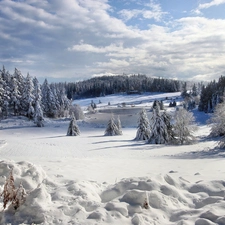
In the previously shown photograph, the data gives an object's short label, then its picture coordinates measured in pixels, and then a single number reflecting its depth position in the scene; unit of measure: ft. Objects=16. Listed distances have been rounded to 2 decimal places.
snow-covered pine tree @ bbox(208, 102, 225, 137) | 85.80
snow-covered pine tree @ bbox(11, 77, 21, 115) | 193.36
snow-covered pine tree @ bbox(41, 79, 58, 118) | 239.50
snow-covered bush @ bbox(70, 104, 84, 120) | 259.39
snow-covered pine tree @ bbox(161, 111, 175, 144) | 110.42
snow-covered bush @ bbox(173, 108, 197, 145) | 106.73
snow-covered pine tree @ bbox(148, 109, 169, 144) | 109.50
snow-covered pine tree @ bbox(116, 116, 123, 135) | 149.00
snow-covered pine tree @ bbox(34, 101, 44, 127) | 178.81
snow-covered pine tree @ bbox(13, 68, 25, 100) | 208.17
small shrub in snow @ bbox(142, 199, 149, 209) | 18.55
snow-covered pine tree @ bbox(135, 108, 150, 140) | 122.01
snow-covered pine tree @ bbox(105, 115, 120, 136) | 144.31
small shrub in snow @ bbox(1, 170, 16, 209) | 17.64
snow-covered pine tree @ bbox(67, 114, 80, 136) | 144.05
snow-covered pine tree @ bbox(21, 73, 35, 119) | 192.71
